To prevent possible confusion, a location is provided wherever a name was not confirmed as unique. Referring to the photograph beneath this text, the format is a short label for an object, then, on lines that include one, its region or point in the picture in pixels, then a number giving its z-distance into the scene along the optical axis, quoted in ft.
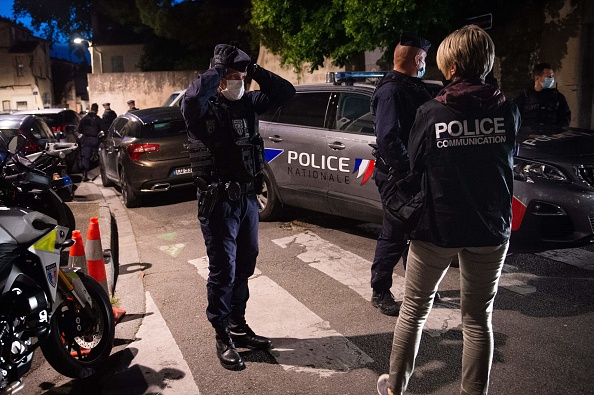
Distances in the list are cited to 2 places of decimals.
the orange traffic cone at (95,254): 15.56
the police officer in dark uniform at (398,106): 12.51
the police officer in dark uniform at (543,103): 22.67
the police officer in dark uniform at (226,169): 12.21
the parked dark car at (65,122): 51.31
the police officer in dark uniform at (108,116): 52.91
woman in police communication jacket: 8.76
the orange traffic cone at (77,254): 14.56
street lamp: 161.19
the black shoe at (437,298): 15.82
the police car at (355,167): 16.98
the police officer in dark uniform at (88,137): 46.73
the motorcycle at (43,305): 10.27
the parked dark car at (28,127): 36.22
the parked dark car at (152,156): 31.45
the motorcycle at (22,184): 12.71
